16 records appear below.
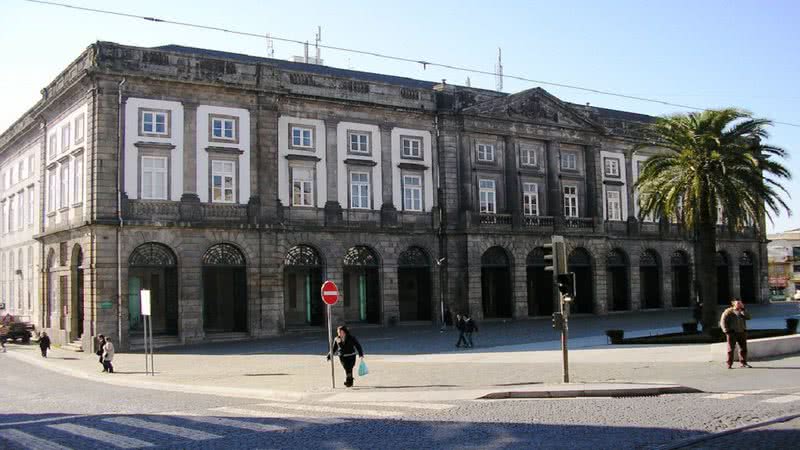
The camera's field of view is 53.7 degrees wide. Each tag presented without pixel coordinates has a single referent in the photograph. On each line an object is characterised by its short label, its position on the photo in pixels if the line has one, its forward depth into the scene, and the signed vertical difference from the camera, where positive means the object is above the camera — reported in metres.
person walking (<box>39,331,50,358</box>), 33.41 -2.11
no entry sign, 19.81 -0.19
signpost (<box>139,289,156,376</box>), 24.77 -0.39
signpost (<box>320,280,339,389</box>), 19.81 -0.19
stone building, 35.78 +4.67
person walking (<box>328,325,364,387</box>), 19.20 -1.57
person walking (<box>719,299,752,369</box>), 20.17 -1.33
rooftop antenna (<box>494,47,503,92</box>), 62.22 +16.26
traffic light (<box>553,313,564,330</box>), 17.80 -0.94
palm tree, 29.44 +3.79
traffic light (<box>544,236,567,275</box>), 17.86 +0.54
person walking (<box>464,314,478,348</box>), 30.25 -1.70
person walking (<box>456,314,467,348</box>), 30.10 -1.72
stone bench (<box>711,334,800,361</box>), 22.02 -2.11
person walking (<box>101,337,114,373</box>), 26.05 -2.10
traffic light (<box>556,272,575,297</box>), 17.67 -0.09
